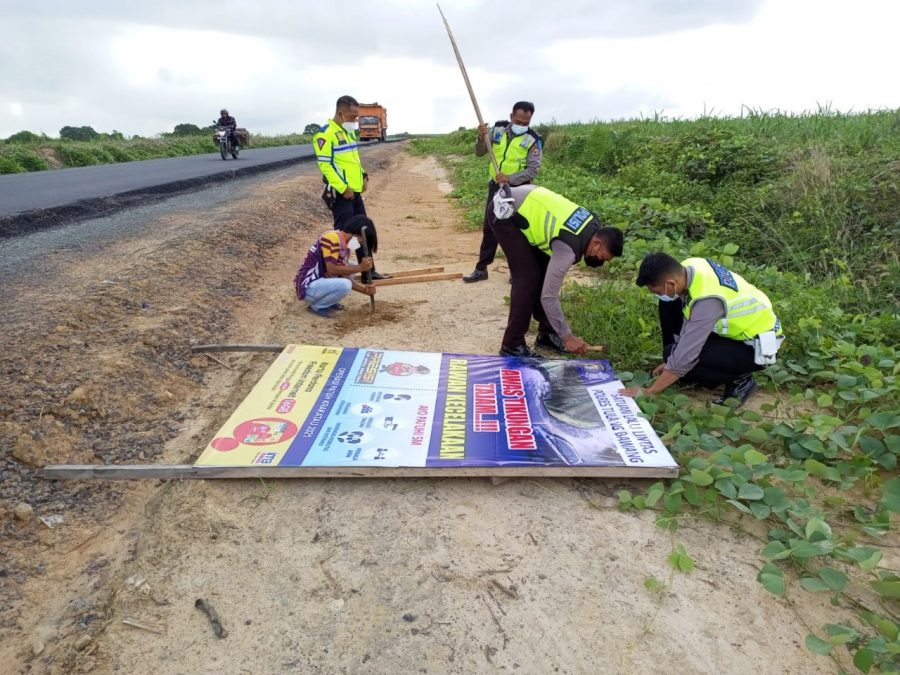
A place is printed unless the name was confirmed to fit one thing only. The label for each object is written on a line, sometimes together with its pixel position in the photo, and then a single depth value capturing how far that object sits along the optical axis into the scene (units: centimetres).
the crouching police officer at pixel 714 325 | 263
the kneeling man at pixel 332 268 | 430
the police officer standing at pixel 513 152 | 507
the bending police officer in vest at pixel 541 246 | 299
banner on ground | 242
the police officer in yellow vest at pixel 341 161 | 480
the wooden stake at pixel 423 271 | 526
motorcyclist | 1562
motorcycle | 1545
